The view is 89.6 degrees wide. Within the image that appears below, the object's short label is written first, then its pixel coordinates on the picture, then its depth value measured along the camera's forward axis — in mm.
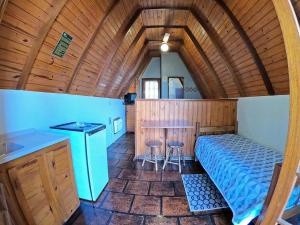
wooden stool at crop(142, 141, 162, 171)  2863
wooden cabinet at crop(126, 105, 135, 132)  5992
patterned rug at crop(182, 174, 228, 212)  1842
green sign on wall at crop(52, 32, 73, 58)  1805
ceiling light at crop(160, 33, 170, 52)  3639
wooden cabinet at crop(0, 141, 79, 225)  1092
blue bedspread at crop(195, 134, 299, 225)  1294
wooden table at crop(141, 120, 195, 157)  2935
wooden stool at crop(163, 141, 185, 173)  2793
